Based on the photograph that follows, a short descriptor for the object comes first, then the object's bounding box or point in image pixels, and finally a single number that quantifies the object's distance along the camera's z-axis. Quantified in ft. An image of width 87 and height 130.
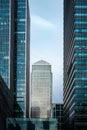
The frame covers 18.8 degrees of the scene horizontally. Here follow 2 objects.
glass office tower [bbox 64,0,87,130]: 302.01
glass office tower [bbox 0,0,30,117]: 374.80
